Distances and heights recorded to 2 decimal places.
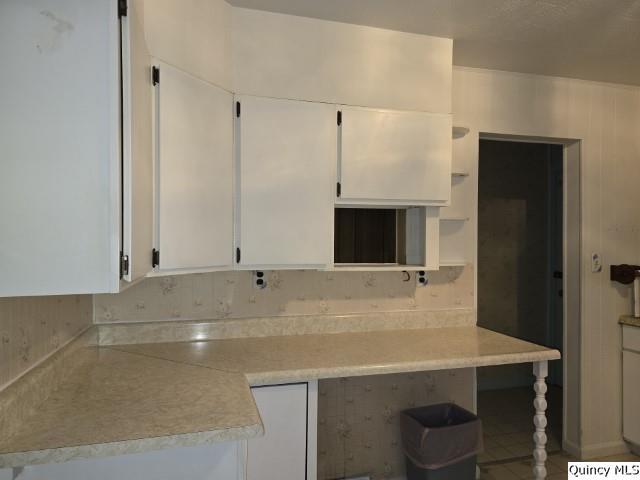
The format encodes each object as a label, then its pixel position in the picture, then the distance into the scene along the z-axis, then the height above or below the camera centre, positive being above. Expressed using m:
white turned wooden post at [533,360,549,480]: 2.04 -0.85
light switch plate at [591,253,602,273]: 2.88 -0.16
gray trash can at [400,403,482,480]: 2.19 -1.08
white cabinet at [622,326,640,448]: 2.81 -0.95
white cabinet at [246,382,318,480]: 1.69 -0.78
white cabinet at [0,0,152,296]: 1.05 +0.23
